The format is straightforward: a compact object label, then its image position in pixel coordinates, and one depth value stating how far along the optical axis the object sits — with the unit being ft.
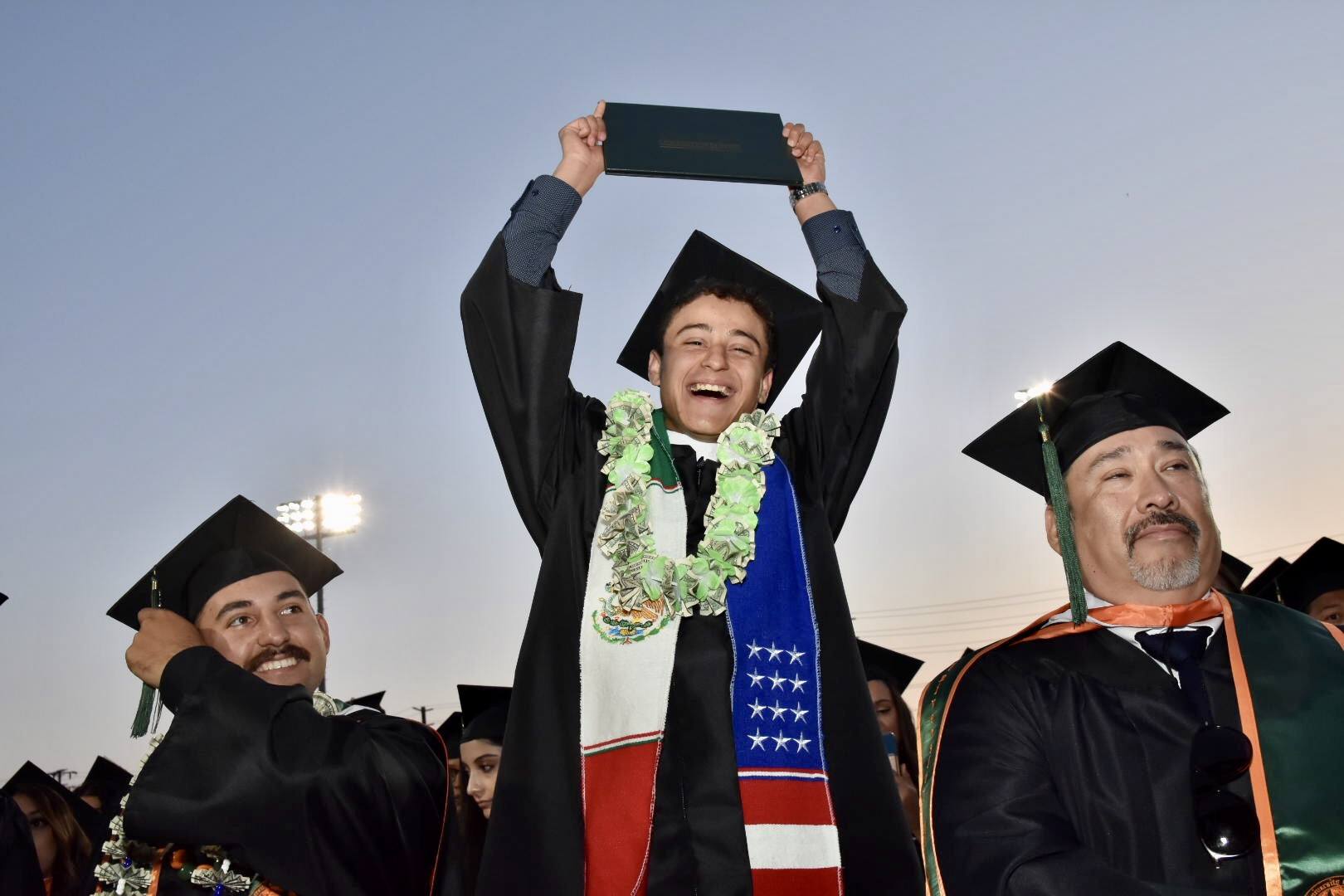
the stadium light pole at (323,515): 66.85
